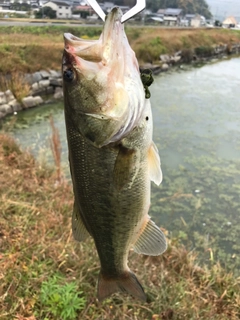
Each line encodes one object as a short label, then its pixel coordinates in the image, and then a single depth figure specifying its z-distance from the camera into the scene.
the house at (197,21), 60.44
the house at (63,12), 27.33
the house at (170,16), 53.95
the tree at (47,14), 27.00
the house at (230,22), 67.79
